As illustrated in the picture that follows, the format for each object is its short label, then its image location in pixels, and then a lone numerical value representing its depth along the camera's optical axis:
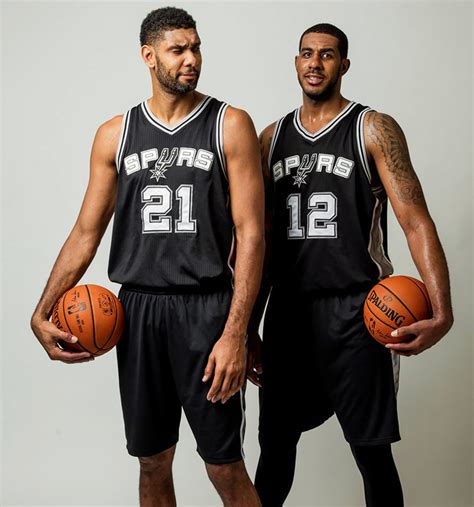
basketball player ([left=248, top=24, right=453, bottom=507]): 3.04
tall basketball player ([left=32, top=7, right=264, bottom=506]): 2.86
